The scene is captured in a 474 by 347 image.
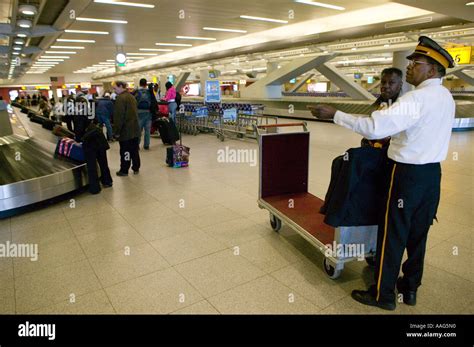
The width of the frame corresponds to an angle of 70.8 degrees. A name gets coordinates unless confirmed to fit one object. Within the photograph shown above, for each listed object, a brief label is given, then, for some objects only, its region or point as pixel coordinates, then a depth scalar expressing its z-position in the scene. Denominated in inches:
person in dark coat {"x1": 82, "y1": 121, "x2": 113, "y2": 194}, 223.0
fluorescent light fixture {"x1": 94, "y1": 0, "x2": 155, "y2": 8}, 346.2
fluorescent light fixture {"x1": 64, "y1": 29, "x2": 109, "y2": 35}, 511.0
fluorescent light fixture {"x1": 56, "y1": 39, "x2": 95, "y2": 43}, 599.5
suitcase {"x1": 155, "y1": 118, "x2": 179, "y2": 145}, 369.4
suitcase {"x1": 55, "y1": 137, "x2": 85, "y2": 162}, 242.8
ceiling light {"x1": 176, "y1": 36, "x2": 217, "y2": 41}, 606.8
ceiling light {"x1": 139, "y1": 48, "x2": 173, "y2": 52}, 786.3
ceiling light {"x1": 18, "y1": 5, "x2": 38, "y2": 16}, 327.0
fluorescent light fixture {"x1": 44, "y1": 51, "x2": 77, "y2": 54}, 780.0
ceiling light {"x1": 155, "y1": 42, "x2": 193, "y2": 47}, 705.0
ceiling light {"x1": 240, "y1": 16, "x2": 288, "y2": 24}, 436.1
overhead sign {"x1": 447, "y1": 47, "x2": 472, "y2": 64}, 609.9
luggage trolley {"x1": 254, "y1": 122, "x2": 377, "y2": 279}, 133.9
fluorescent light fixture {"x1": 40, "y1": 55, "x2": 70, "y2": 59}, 872.3
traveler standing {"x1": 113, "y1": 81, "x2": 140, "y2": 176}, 258.1
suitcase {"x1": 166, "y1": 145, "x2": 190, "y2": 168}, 303.5
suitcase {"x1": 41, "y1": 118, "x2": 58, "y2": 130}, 434.6
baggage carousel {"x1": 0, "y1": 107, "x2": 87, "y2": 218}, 185.8
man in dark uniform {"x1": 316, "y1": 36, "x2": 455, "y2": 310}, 89.9
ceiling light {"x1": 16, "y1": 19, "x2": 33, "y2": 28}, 380.0
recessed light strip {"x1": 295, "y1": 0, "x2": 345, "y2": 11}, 362.8
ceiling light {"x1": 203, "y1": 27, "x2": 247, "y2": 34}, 511.2
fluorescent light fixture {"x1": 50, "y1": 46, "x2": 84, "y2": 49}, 696.6
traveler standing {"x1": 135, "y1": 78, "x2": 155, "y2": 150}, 374.0
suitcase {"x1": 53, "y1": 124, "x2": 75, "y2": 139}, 336.8
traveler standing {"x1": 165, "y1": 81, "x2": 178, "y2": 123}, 458.6
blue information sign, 557.2
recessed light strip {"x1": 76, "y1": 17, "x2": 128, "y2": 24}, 421.1
